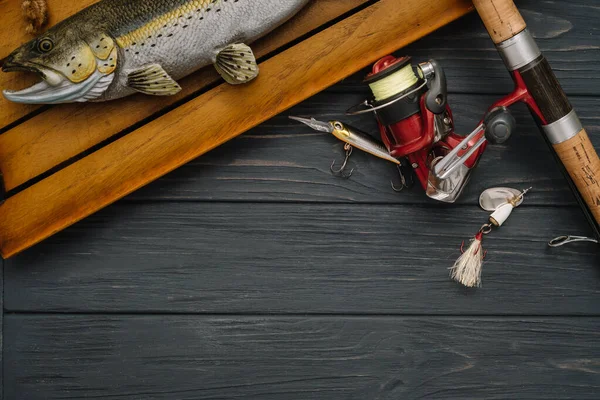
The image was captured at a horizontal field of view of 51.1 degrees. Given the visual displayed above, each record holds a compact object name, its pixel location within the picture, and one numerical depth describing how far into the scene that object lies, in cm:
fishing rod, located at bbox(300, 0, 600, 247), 117
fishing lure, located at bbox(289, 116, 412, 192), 127
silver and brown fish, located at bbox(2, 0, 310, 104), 112
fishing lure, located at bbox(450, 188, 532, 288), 133
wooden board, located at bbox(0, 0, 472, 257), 122
